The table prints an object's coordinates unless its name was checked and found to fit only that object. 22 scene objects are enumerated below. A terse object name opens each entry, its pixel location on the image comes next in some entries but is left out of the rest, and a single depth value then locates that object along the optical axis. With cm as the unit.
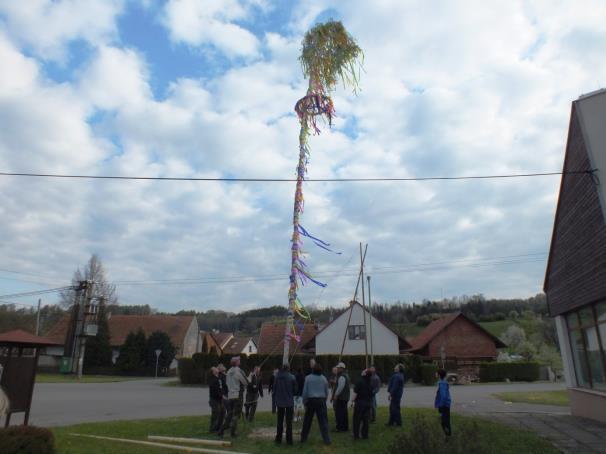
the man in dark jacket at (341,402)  1109
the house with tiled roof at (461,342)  4452
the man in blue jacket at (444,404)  1031
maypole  1225
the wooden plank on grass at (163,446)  867
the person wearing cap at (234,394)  1070
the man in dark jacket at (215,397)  1131
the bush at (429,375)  3309
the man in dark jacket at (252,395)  1314
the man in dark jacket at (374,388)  1167
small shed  991
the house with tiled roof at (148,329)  5166
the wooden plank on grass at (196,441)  944
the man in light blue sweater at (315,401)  952
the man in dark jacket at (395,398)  1174
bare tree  5006
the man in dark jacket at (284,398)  969
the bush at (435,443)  586
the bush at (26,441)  585
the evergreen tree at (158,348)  4678
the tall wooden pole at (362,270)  1386
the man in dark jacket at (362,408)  1016
